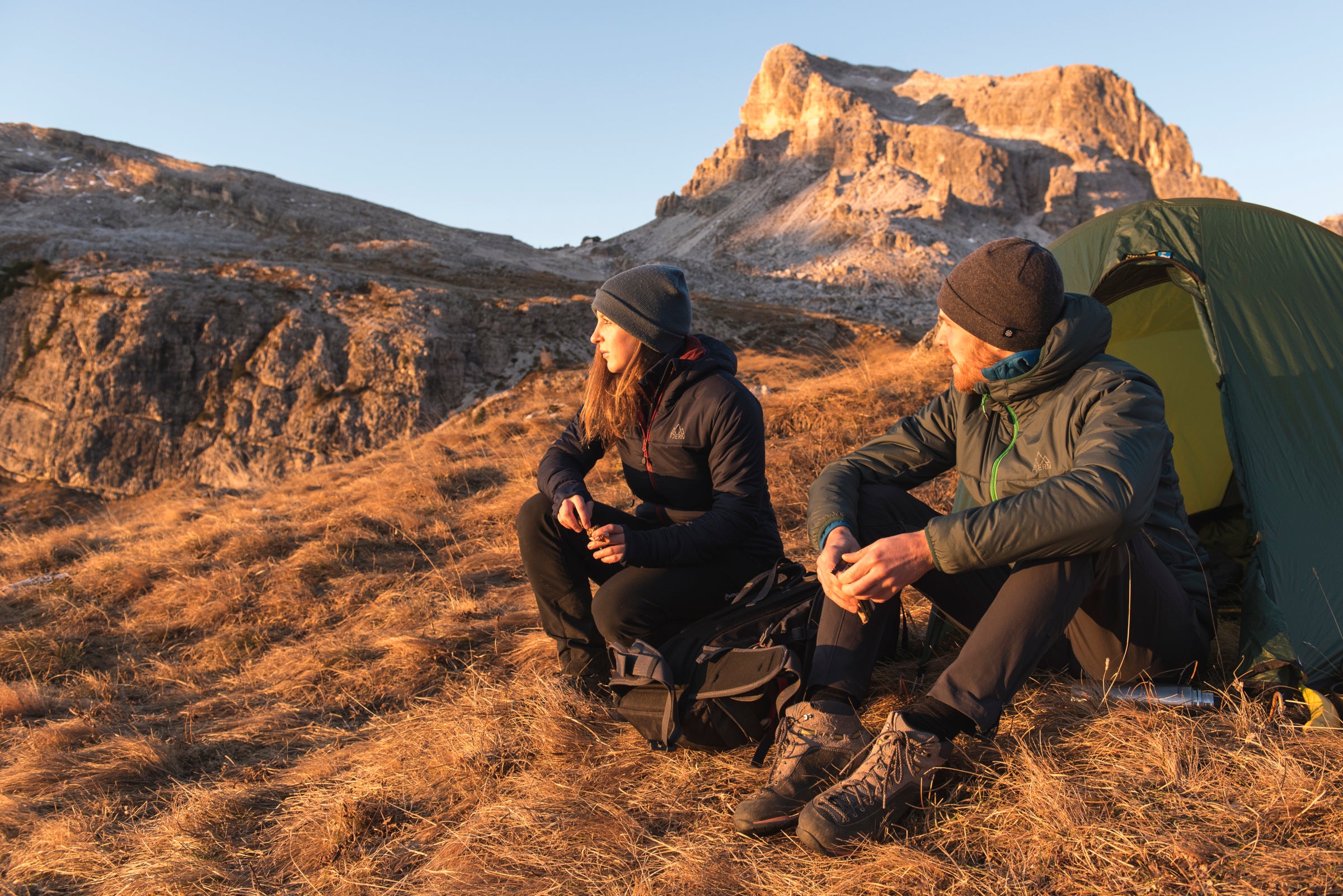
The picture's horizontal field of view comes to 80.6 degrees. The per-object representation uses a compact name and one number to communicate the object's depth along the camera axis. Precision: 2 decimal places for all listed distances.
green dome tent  2.50
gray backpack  2.32
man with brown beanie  1.91
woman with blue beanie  2.75
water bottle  2.22
